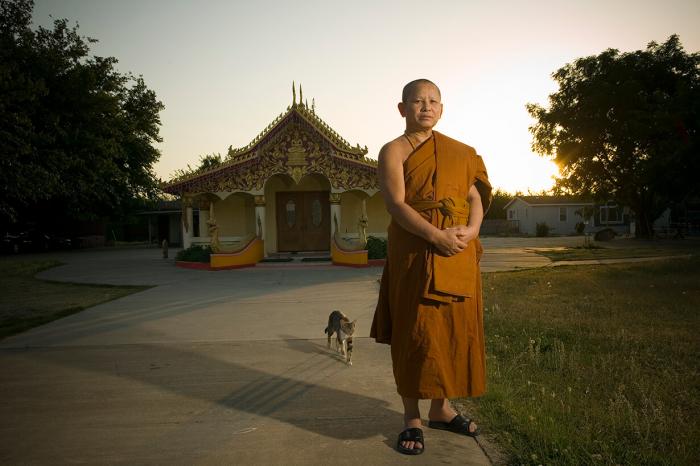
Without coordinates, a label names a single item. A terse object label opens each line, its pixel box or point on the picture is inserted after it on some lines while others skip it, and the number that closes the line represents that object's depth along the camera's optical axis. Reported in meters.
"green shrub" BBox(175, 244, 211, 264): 15.76
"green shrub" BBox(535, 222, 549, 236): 40.78
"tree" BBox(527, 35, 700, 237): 26.69
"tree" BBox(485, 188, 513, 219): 56.58
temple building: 16.38
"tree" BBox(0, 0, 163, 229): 18.05
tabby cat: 4.29
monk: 2.55
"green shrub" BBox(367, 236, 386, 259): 15.26
